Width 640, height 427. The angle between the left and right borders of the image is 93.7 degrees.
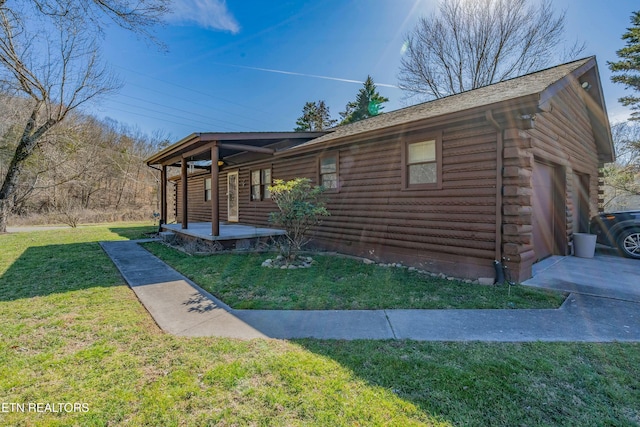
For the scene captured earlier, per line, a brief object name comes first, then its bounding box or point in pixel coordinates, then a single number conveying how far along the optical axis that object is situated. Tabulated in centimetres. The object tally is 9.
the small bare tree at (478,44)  1519
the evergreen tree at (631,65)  1373
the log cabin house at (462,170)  471
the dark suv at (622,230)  636
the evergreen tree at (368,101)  2558
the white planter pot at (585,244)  667
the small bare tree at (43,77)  1112
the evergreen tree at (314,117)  3069
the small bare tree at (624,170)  1586
